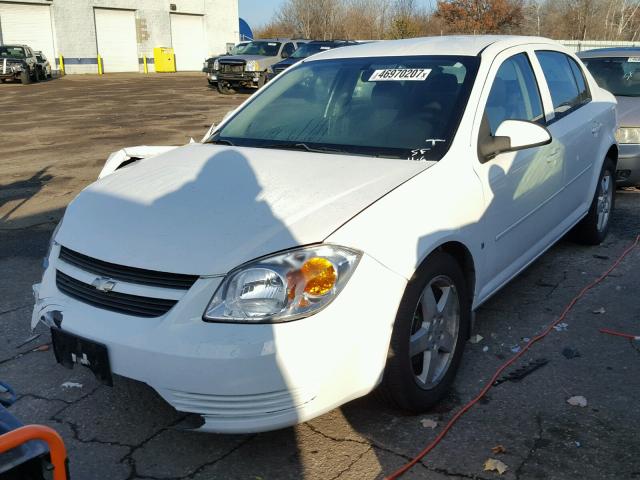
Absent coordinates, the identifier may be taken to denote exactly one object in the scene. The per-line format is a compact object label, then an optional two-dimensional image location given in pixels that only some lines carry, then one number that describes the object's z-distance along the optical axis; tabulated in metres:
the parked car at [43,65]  32.78
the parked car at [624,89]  7.12
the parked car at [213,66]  24.95
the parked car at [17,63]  29.58
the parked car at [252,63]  23.55
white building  38.06
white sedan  2.58
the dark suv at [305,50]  20.36
